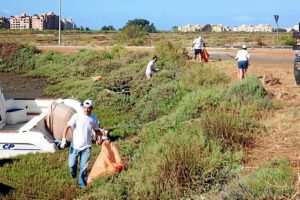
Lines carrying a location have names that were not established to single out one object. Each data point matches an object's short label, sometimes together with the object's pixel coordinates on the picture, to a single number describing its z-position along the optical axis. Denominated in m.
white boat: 12.34
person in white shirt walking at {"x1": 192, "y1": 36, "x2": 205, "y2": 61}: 26.39
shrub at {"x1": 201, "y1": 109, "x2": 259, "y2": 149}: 10.57
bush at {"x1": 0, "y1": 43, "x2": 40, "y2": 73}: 39.01
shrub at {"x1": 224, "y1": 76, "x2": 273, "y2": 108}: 14.81
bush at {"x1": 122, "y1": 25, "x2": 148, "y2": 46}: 62.78
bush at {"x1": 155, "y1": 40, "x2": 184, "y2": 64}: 28.13
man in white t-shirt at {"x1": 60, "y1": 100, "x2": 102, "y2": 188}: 10.01
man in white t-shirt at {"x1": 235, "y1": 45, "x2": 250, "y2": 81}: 19.91
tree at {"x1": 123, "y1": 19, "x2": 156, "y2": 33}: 142.02
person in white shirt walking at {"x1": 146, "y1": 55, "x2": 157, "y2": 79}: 22.88
